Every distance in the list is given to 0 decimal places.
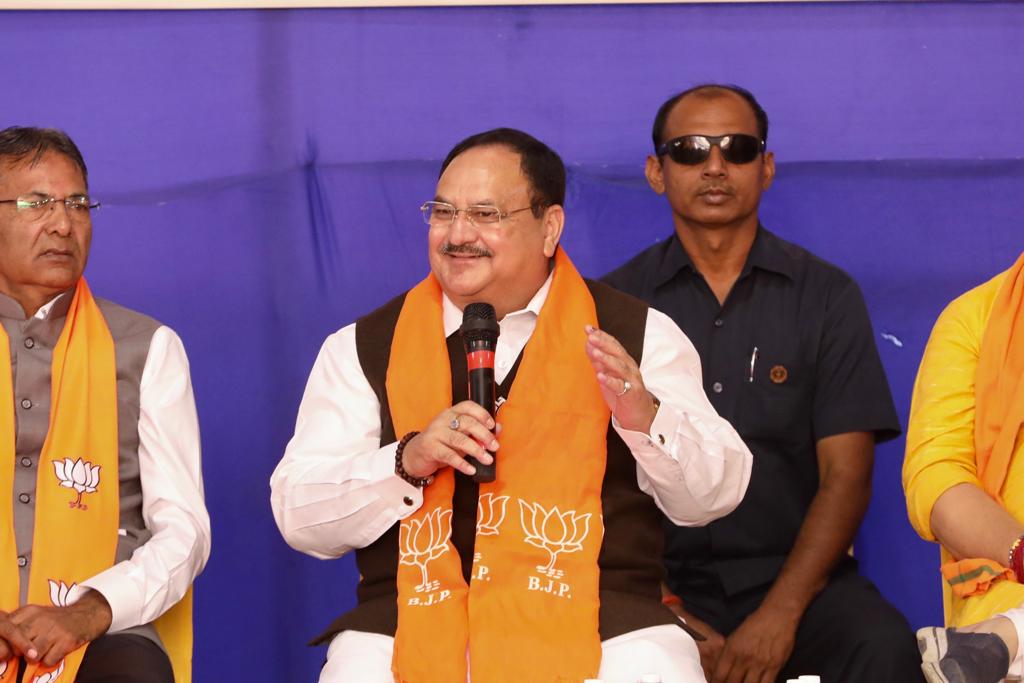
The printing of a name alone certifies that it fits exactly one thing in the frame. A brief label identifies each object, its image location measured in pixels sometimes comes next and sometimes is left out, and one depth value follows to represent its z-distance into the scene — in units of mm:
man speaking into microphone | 6630
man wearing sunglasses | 8078
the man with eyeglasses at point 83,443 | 7175
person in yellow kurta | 6786
